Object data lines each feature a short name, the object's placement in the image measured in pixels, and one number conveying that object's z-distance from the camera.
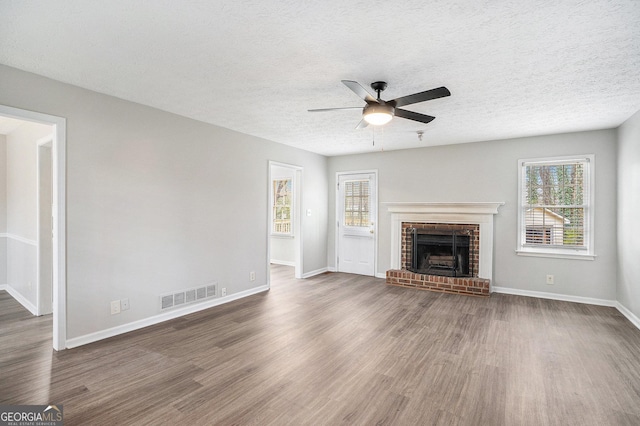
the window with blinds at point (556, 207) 4.86
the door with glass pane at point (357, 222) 6.71
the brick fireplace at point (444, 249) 5.46
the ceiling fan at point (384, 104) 2.61
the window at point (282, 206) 7.88
